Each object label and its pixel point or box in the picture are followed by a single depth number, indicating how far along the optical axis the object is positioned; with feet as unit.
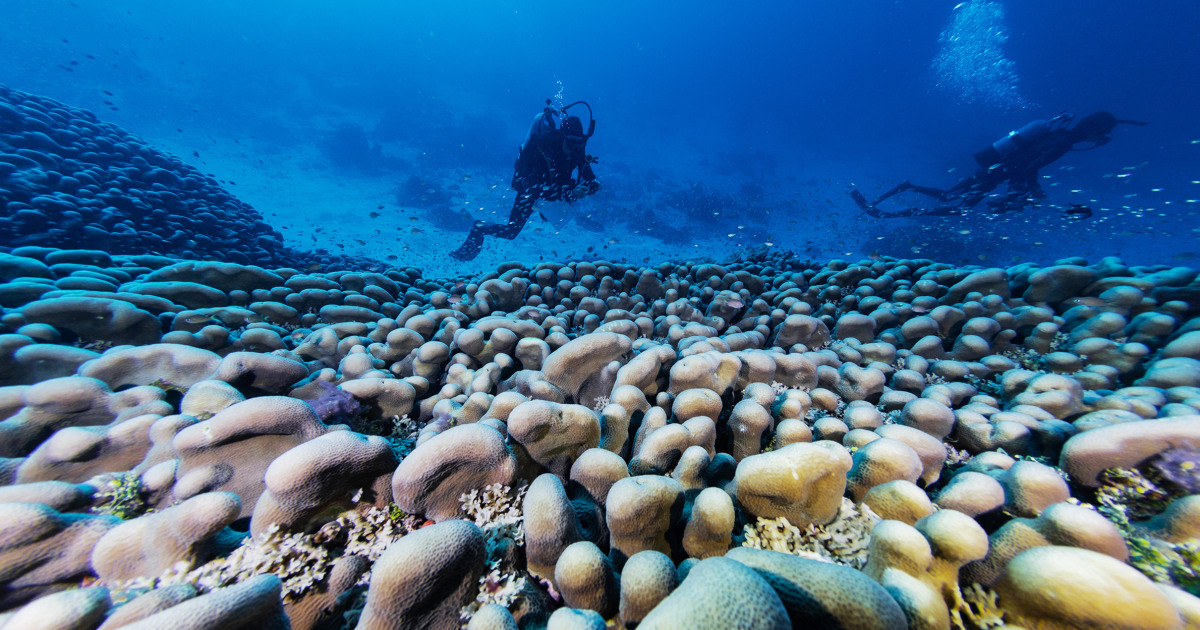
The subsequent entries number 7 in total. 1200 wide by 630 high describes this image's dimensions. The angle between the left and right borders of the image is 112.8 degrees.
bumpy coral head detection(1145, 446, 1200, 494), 1.65
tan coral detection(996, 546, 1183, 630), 1.01
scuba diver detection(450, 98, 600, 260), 10.36
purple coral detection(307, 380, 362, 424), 2.51
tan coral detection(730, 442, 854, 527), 1.54
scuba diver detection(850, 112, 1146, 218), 12.48
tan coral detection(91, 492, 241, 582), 1.42
